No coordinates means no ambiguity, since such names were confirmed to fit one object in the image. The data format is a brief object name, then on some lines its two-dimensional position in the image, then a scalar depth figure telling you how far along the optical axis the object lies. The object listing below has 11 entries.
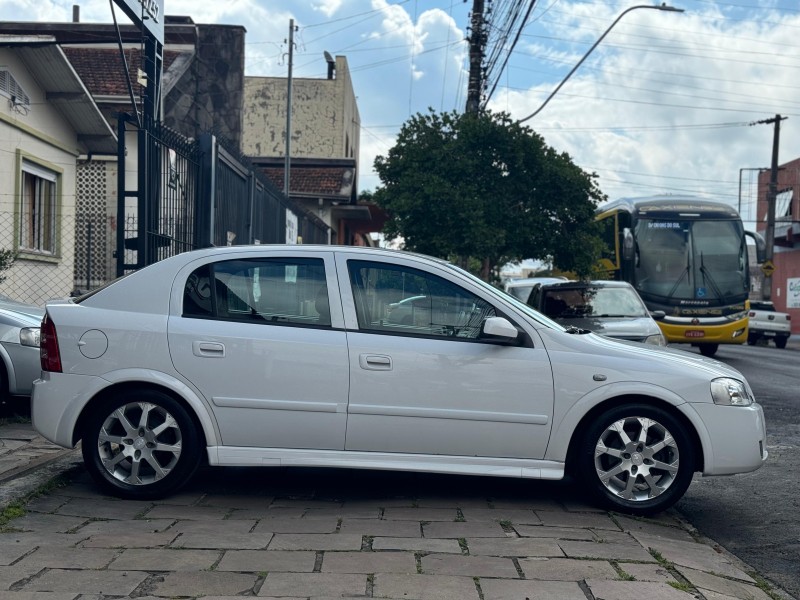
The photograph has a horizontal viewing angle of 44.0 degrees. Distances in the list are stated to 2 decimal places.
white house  13.57
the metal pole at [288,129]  28.80
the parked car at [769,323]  33.22
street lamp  17.19
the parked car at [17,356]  8.55
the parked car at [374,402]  5.84
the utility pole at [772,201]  37.47
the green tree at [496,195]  18.95
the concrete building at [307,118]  41.25
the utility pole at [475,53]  20.91
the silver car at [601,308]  13.08
